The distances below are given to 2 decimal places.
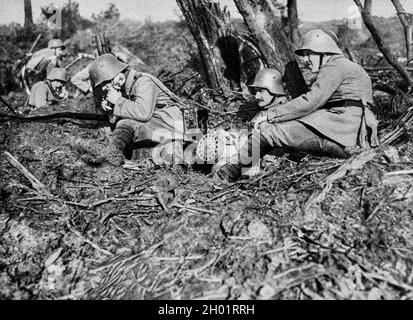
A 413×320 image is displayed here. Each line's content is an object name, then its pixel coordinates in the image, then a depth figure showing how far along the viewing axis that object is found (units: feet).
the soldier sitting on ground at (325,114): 11.81
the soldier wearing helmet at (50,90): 27.40
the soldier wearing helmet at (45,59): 34.55
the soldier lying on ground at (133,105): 14.39
